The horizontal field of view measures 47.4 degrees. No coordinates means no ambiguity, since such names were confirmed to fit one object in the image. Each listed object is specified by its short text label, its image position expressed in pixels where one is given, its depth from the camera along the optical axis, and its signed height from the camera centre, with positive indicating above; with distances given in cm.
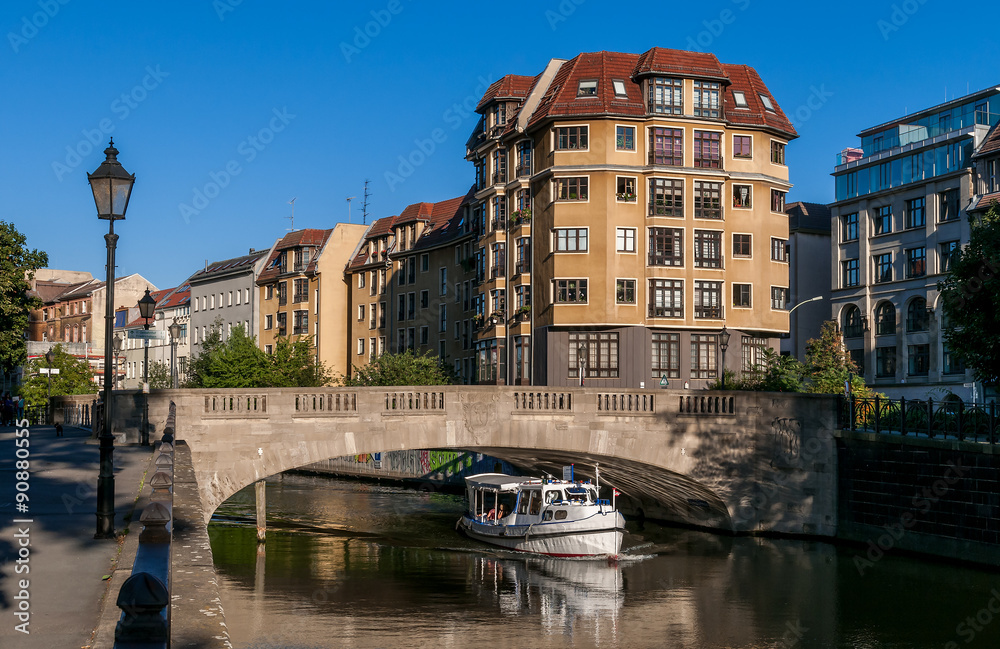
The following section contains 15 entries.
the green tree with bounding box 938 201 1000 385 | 3747 +271
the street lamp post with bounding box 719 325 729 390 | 4581 +178
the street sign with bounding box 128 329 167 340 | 3538 +167
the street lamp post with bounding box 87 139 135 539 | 1789 +301
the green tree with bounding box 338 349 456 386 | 7506 +97
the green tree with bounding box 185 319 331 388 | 8531 +154
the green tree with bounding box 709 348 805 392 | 5353 +34
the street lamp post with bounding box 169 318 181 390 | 4522 +219
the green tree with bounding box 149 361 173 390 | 10579 +105
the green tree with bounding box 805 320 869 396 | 5144 +87
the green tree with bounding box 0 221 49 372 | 5866 +503
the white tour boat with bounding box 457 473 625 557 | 4547 -554
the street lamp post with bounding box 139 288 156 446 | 3584 +233
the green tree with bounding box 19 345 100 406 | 9947 +94
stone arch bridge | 3872 -183
